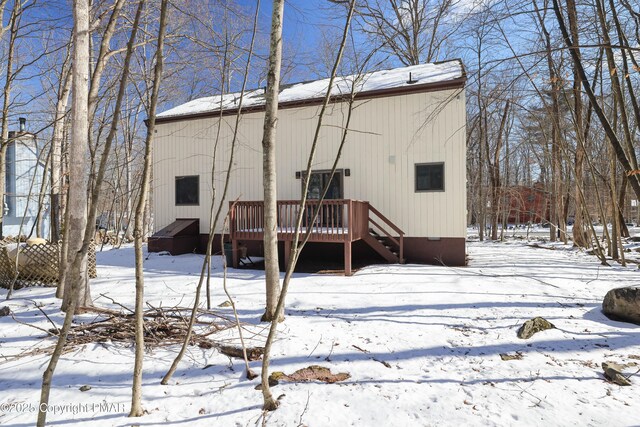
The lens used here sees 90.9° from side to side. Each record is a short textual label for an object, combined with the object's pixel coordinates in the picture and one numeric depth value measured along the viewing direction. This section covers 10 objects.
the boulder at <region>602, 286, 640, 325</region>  3.90
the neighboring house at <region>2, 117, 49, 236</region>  17.17
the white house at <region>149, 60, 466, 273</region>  7.89
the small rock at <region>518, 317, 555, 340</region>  3.57
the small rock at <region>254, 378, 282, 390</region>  2.61
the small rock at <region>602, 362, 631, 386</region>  2.63
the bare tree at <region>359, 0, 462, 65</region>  16.52
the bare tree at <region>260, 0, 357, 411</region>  2.10
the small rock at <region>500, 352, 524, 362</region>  3.11
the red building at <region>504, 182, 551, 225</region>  16.42
